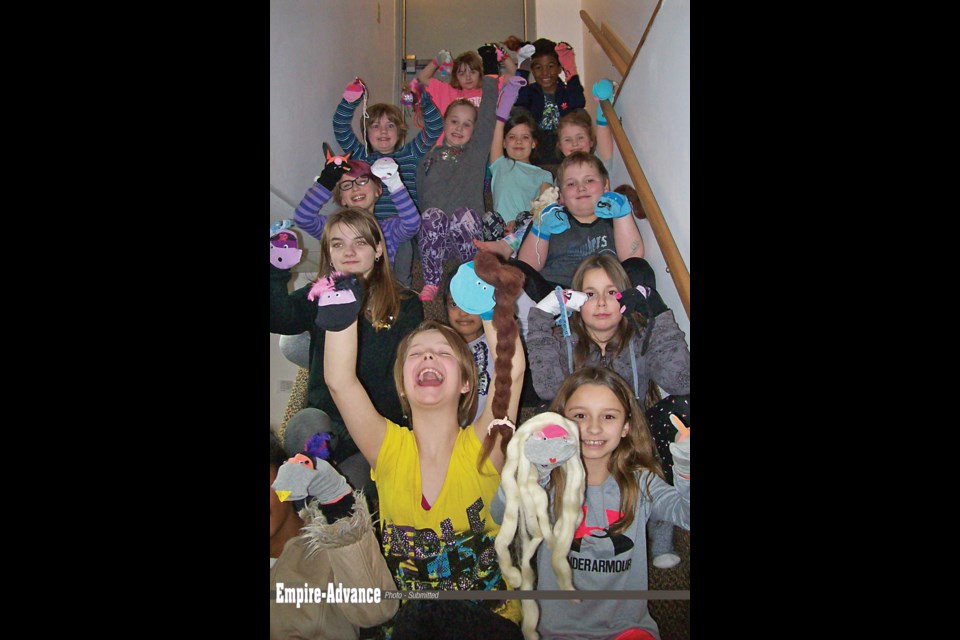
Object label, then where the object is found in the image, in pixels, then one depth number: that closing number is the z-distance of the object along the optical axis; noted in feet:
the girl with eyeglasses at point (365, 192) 5.79
